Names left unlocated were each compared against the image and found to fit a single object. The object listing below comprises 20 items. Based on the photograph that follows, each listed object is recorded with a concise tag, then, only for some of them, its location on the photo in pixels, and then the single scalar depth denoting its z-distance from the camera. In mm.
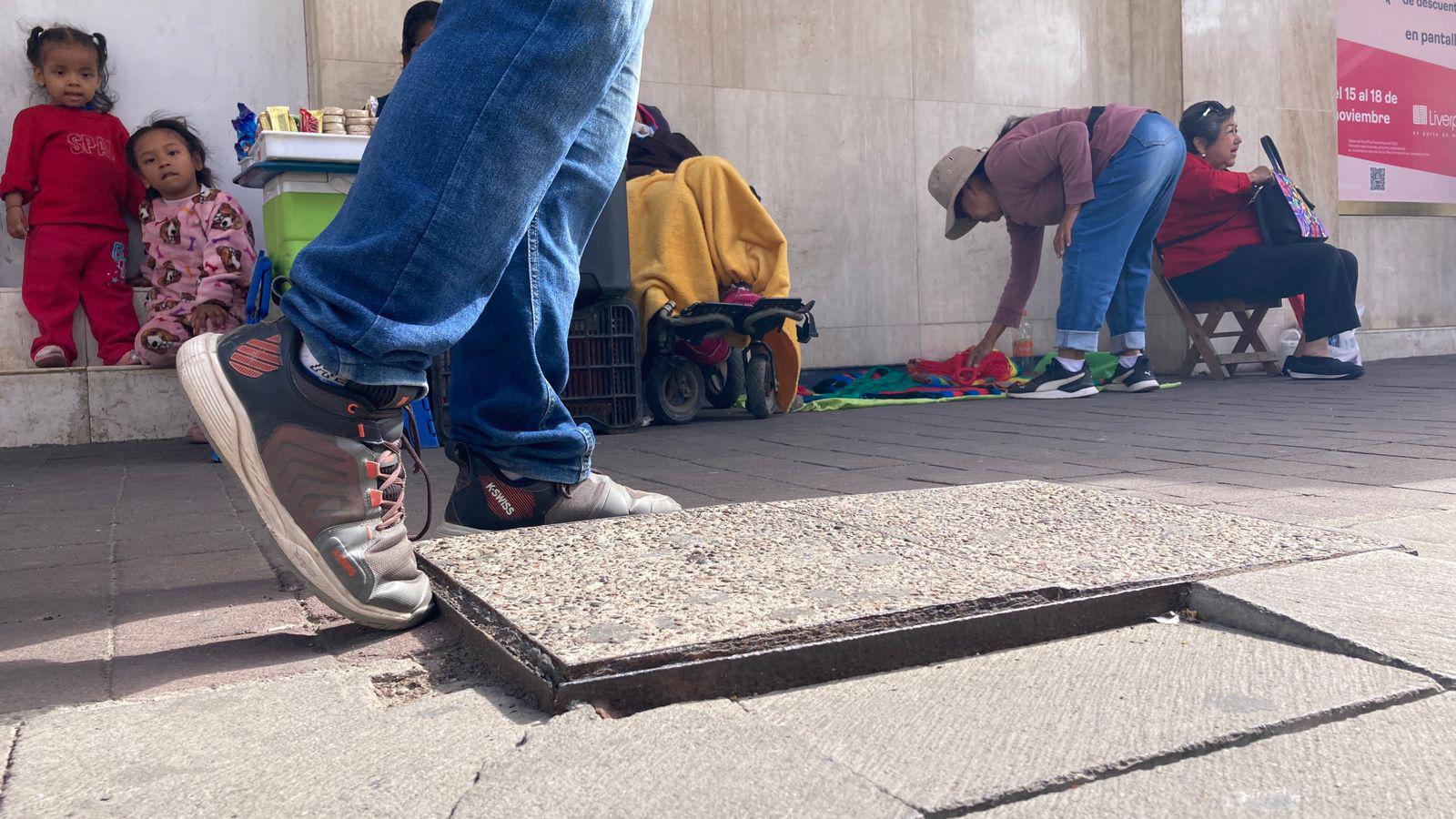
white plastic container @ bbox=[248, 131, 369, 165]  3836
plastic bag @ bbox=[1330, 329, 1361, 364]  6562
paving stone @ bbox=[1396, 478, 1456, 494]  2406
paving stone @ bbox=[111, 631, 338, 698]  1274
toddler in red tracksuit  4762
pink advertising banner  8234
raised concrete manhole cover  1200
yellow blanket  4883
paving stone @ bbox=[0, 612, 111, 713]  1229
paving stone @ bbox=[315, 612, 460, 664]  1400
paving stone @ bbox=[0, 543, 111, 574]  2025
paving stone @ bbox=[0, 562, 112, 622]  1645
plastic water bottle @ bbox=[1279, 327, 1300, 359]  7152
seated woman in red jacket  6457
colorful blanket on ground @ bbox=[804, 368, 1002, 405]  5938
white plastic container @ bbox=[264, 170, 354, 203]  3945
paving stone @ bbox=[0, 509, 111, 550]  2281
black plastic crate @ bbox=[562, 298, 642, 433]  4520
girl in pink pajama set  4535
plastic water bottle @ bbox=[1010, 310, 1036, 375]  7039
